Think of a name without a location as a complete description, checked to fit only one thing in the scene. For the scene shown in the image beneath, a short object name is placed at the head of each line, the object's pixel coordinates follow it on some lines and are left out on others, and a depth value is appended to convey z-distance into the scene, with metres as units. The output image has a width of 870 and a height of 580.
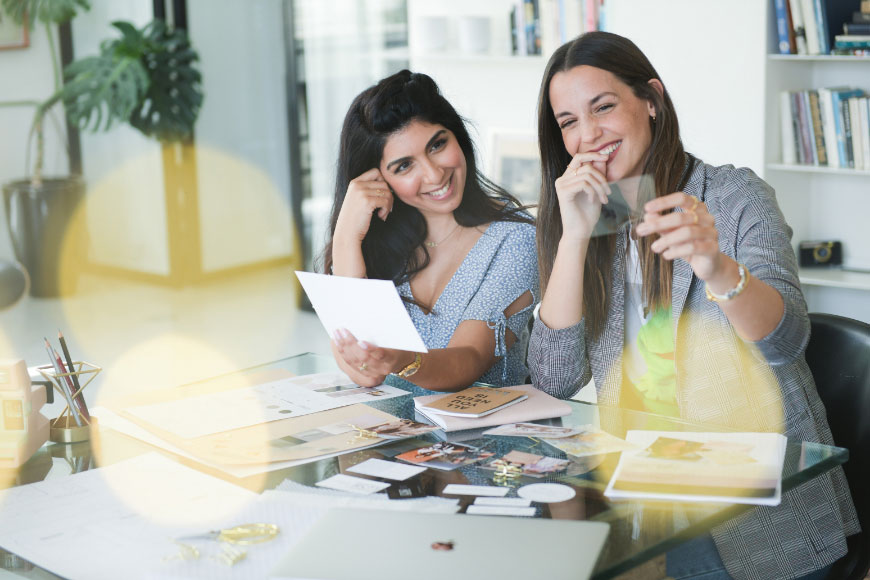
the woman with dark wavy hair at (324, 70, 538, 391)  2.11
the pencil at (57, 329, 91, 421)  1.67
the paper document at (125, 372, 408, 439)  1.67
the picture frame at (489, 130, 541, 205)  4.44
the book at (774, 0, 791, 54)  3.56
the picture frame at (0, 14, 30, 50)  5.83
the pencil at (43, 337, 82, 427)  1.67
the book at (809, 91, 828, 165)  3.64
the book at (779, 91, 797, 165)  3.68
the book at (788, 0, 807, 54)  3.54
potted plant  5.52
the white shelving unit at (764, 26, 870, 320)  3.67
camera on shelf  3.81
